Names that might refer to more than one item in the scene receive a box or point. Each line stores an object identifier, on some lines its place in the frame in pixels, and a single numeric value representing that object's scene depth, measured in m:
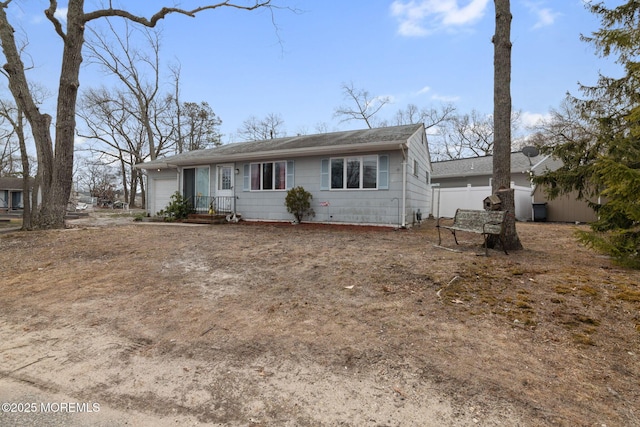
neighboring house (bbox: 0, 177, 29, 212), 36.25
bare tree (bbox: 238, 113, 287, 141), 36.88
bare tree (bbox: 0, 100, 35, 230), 10.29
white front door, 13.15
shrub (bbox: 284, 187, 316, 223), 11.16
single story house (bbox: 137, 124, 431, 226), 10.28
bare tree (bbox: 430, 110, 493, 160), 33.69
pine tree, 4.42
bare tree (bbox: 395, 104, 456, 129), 32.69
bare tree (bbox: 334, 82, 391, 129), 31.00
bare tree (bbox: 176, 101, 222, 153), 32.56
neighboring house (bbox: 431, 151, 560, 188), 18.02
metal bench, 5.69
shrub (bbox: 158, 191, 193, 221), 13.55
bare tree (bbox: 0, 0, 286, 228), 9.83
